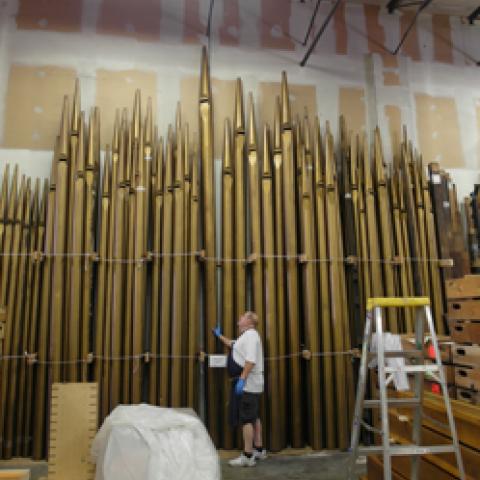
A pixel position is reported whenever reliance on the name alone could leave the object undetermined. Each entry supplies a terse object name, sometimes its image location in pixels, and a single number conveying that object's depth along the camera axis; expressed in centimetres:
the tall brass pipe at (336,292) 521
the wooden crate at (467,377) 313
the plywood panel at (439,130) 663
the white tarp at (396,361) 437
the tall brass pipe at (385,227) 566
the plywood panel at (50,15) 588
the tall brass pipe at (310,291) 520
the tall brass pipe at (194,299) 513
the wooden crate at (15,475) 271
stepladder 267
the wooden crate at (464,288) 314
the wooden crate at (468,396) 312
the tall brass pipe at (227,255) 509
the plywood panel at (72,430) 384
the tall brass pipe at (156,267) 512
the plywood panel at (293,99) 619
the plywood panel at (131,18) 604
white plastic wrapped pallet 281
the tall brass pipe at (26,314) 482
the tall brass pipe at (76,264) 496
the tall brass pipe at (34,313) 485
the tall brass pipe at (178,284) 509
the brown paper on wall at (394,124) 648
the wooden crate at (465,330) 315
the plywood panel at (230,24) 627
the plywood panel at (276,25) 641
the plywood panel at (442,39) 698
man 459
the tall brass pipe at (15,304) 480
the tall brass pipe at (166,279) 510
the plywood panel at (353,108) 643
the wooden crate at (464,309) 313
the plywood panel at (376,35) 671
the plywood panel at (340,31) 661
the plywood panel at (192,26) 618
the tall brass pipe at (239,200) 539
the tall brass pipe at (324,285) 522
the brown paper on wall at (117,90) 579
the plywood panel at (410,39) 688
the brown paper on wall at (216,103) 596
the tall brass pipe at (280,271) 519
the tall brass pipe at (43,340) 480
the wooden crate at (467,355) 313
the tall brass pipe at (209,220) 513
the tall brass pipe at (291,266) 521
